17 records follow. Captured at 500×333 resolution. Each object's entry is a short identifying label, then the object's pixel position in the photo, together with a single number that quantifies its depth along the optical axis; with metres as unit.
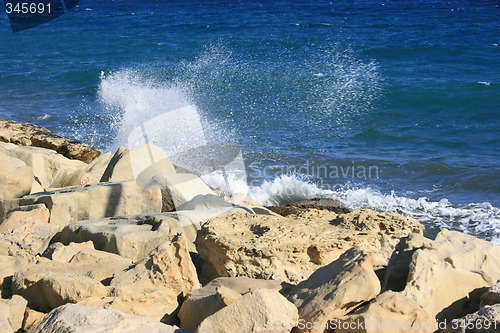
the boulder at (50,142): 15.93
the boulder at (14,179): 10.52
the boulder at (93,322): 5.18
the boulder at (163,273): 6.71
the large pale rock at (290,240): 7.35
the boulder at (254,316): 5.24
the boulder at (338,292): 5.59
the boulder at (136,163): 11.18
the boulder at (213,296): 5.81
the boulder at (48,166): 11.86
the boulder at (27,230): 8.69
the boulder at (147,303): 6.14
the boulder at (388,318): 5.29
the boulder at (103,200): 9.70
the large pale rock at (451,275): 6.16
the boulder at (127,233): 8.17
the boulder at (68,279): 6.45
